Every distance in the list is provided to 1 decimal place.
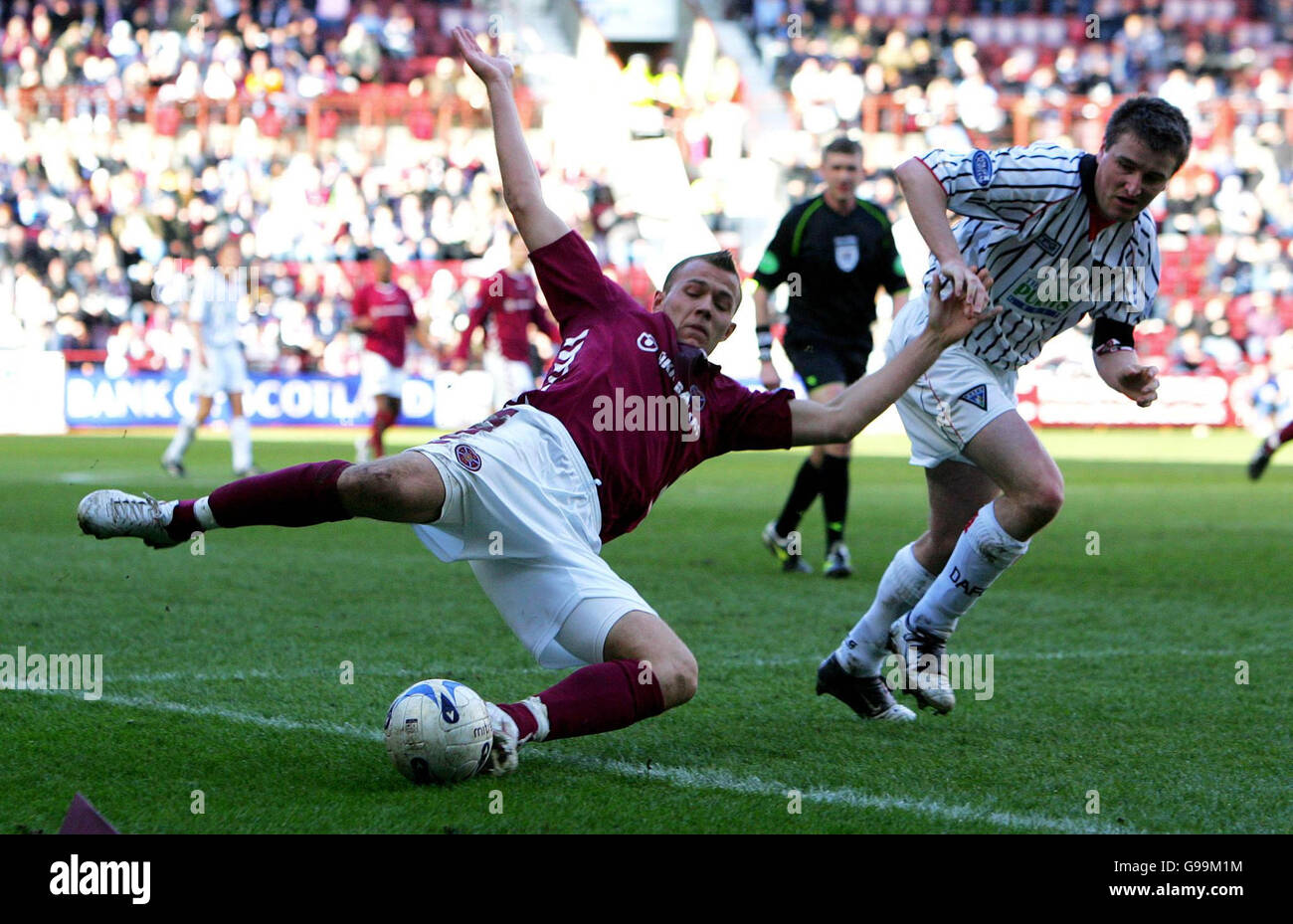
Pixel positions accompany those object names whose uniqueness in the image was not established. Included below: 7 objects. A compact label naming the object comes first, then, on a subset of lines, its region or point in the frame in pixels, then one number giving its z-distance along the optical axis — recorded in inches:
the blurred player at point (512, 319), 613.6
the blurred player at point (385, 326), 674.2
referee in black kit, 374.3
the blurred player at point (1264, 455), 576.2
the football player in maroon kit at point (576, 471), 162.4
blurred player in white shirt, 631.2
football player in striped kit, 198.1
